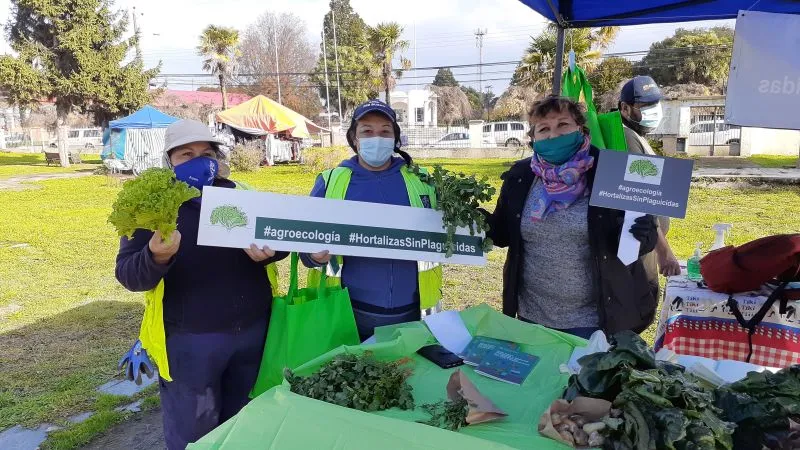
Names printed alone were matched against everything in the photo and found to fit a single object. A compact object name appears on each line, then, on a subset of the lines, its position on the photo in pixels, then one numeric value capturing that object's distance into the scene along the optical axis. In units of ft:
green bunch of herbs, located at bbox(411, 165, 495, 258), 9.29
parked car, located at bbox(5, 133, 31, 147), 161.68
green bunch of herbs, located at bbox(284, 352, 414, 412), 6.29
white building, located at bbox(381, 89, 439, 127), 189.57
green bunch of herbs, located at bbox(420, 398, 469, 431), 5.88
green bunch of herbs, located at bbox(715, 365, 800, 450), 5.35
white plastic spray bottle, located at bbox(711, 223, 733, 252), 14.11
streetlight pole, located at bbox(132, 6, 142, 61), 111.34
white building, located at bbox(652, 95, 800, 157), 91.40
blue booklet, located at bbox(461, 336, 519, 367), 7.55
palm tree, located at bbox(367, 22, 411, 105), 114.93
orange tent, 103.09
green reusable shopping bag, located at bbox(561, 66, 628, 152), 10.31
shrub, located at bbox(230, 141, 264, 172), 87.51
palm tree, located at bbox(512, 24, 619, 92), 73.38
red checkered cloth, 11.89
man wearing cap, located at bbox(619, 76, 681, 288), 14.08
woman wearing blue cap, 9.55
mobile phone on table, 7.43
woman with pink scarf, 9.13
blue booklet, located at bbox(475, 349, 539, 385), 7.07
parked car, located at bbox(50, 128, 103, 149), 160.23
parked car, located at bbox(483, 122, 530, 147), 123.54
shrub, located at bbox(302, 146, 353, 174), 83.92
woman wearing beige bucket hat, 8.37
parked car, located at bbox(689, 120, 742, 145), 94.92
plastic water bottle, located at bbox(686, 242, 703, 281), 13.82
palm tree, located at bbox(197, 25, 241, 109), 125.29
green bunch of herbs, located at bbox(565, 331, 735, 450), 5.03
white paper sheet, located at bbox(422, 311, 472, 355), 7.99
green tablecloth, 5.50
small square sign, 8.53
